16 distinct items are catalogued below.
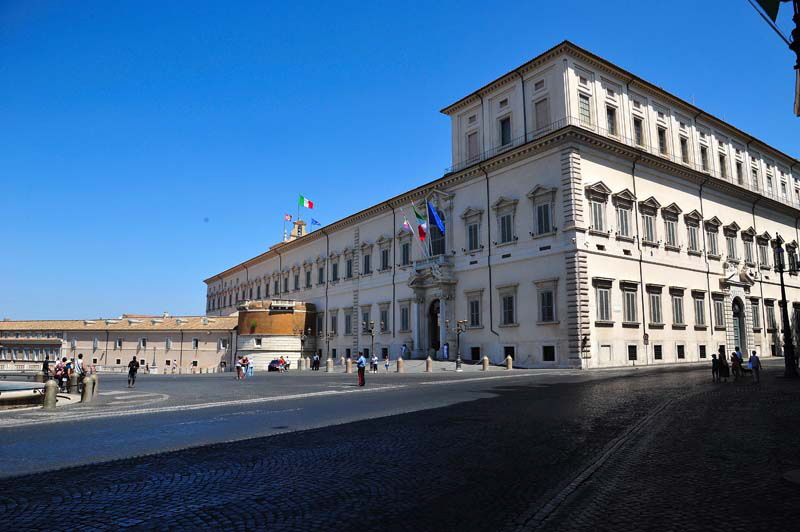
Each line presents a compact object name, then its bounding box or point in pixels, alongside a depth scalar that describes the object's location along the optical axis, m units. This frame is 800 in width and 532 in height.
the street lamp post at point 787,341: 19.94
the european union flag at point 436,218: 39.50
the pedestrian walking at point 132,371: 26.61
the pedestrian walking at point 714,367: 19.80
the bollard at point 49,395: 15.75
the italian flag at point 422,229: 40.47
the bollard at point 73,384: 21.94
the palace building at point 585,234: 32.06
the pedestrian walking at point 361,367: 22.75
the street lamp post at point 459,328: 35.75
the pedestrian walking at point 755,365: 19.70
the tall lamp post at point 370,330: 44.20
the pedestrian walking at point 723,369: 19.89
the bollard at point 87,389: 18.12
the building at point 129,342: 67.99
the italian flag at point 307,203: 66.51
